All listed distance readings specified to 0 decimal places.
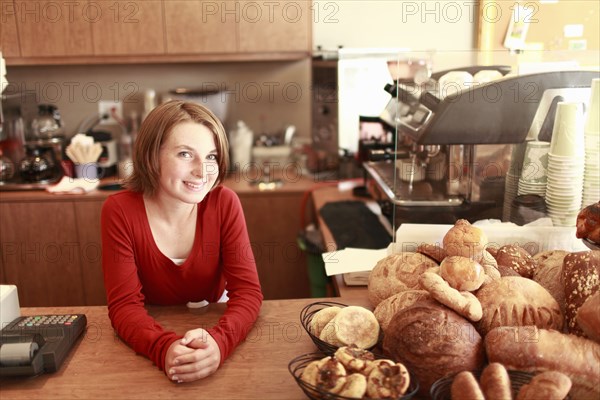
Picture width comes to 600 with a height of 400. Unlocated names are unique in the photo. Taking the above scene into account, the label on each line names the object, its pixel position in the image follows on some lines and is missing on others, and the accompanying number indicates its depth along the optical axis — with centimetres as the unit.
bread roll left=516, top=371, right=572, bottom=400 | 80
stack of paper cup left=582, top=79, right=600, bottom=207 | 145
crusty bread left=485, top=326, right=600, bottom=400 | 87
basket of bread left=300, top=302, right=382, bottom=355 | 104
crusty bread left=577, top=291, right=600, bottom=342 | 91
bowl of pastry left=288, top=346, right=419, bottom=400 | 86
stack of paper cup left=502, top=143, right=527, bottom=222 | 152
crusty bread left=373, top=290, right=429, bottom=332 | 107
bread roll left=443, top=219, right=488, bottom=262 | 114
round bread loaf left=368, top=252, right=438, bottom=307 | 120
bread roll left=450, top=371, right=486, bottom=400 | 82
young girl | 131
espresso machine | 150
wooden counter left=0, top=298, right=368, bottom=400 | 102
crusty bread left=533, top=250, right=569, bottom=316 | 109
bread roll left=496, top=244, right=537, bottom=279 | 119
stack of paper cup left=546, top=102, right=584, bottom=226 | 143
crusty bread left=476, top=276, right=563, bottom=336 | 98
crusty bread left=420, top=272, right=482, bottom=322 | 95
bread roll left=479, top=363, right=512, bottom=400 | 82
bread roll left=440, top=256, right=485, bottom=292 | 100
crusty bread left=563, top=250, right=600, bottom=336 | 99
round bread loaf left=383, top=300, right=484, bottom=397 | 92
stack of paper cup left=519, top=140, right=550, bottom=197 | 149
